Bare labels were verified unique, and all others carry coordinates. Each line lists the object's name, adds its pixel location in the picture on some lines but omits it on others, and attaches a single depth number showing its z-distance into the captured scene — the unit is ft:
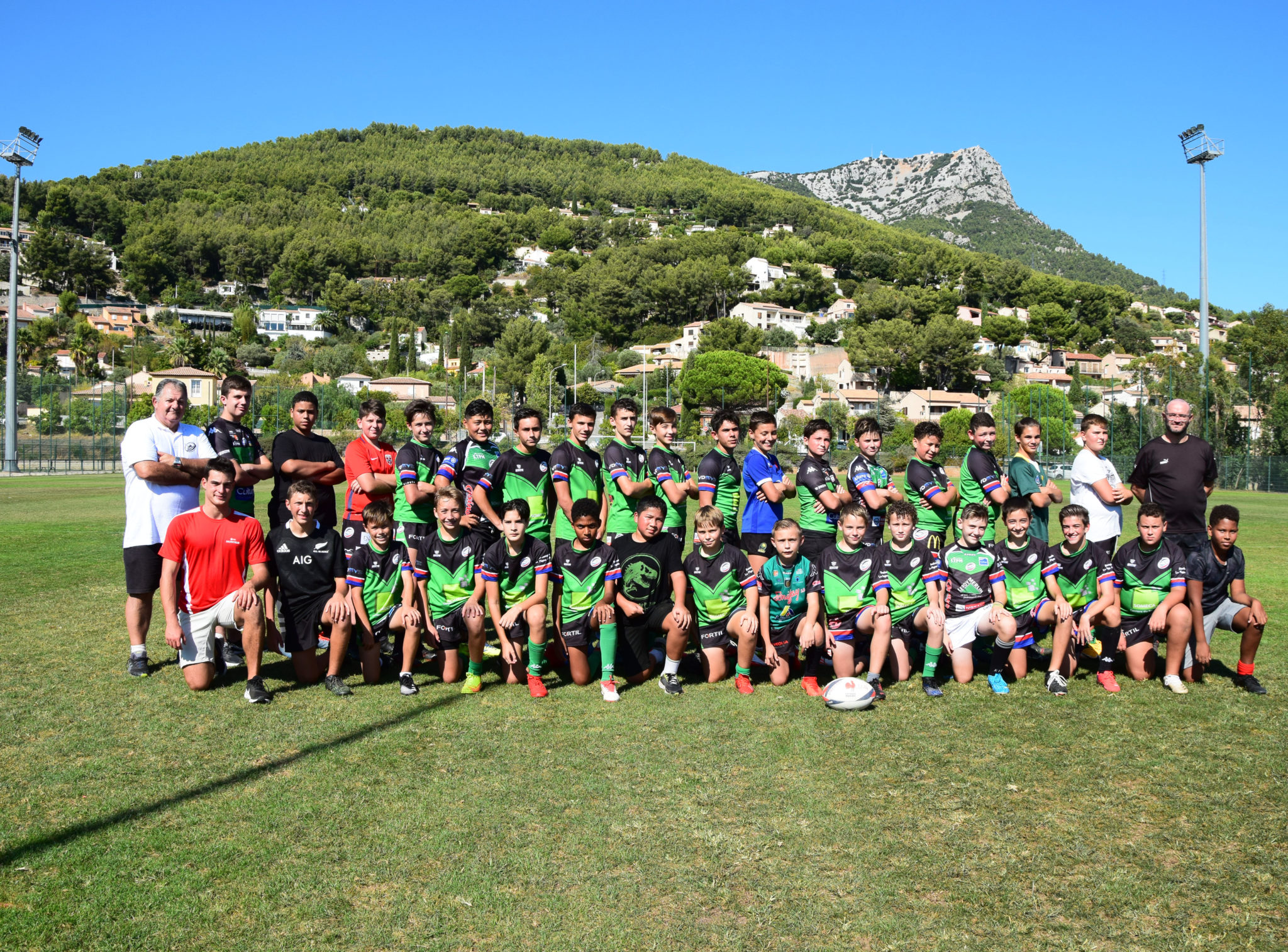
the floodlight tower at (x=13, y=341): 102.88
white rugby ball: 18.28
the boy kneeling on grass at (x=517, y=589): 20.17
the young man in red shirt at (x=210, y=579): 19.16
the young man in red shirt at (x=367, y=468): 22.49
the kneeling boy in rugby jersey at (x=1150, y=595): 20.12
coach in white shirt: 20.42
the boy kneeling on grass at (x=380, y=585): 20.25
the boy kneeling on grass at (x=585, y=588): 20.17
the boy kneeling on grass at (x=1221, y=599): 20.22
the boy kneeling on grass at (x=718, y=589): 20.59
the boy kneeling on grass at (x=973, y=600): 20.49
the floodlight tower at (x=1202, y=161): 115.96
